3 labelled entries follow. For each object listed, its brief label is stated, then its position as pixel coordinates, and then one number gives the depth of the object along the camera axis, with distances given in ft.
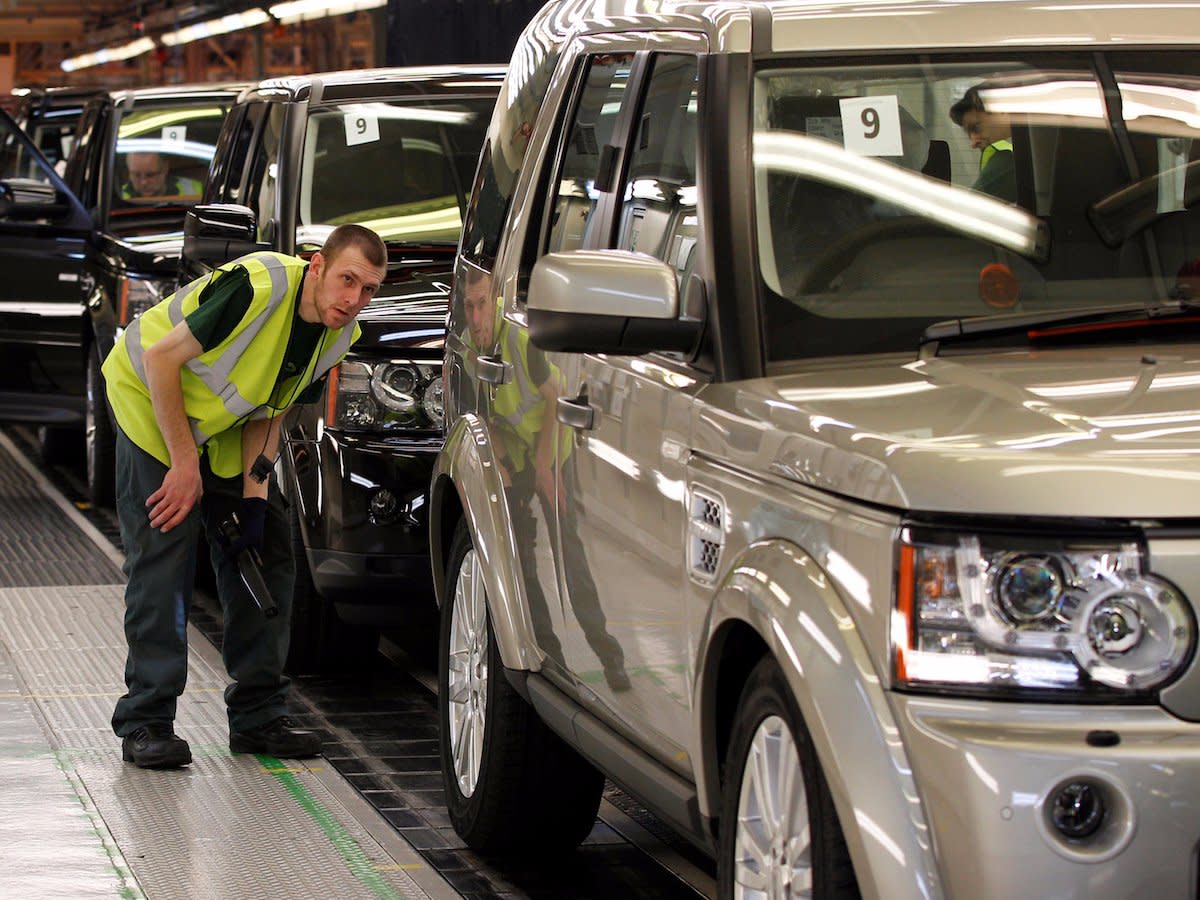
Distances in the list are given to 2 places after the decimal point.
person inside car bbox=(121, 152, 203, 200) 41.39
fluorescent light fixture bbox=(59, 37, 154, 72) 140.26
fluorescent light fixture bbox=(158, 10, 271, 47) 99.59
